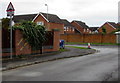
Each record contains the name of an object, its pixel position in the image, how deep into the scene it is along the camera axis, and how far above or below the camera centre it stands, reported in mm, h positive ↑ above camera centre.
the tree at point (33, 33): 13789 +369
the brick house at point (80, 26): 73750 +4402
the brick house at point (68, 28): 64000 +3342
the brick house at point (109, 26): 73150 +4378
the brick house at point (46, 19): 50772 +5084
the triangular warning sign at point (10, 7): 12301 +1904
